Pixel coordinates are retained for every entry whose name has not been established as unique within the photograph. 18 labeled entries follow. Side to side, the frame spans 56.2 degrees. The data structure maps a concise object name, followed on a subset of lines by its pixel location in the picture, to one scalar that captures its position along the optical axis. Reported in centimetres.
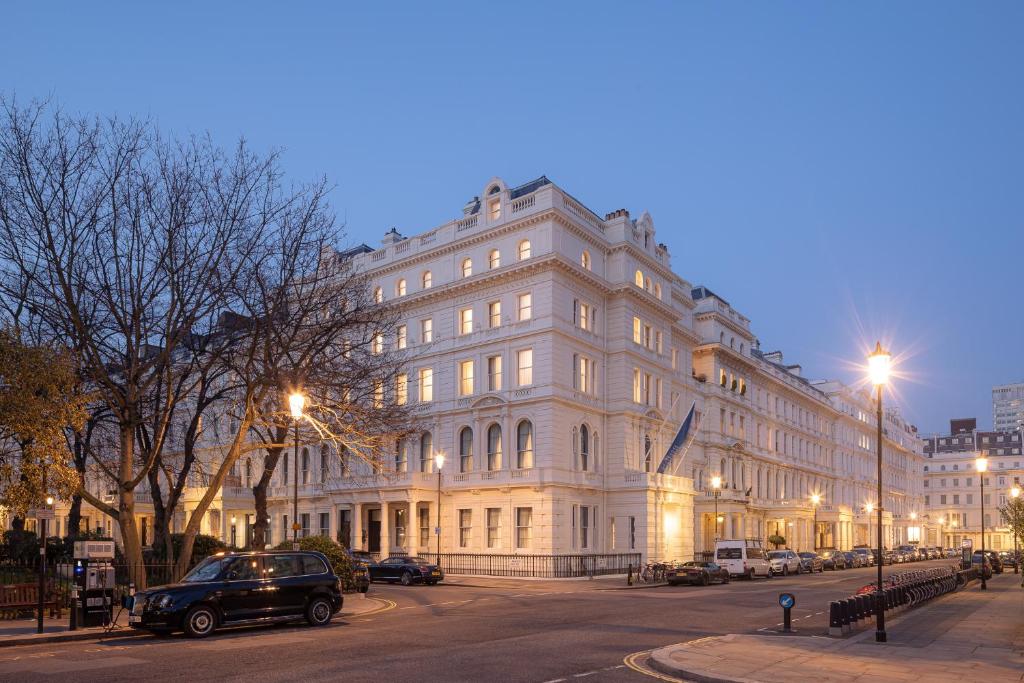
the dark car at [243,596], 2067
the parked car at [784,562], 5522
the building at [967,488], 15875
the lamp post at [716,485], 5731
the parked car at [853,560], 7163
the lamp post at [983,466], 4138
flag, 5212
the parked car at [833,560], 6618
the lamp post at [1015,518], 2715
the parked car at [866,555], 7656
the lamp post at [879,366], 1998
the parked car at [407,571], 4184
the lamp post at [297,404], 2498
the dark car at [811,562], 5950
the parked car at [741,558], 5050
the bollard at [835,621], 2044
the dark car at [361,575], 3500
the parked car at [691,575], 4353
